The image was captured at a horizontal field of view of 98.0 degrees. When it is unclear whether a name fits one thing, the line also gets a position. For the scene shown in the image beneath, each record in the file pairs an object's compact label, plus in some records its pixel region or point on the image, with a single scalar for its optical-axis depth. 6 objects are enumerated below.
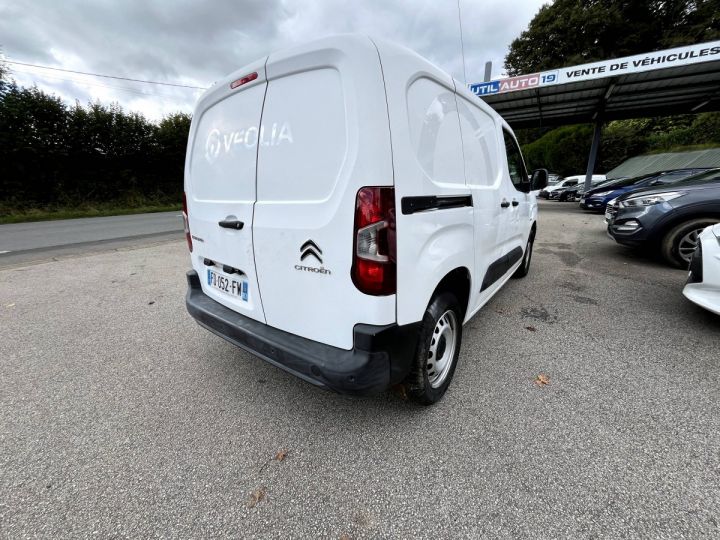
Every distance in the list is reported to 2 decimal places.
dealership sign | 8.42
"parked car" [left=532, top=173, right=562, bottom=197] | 21.66
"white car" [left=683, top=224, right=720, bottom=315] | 2.66
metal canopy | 9.66
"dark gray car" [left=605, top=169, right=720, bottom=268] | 4.19
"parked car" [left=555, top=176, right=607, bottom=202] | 17.66
